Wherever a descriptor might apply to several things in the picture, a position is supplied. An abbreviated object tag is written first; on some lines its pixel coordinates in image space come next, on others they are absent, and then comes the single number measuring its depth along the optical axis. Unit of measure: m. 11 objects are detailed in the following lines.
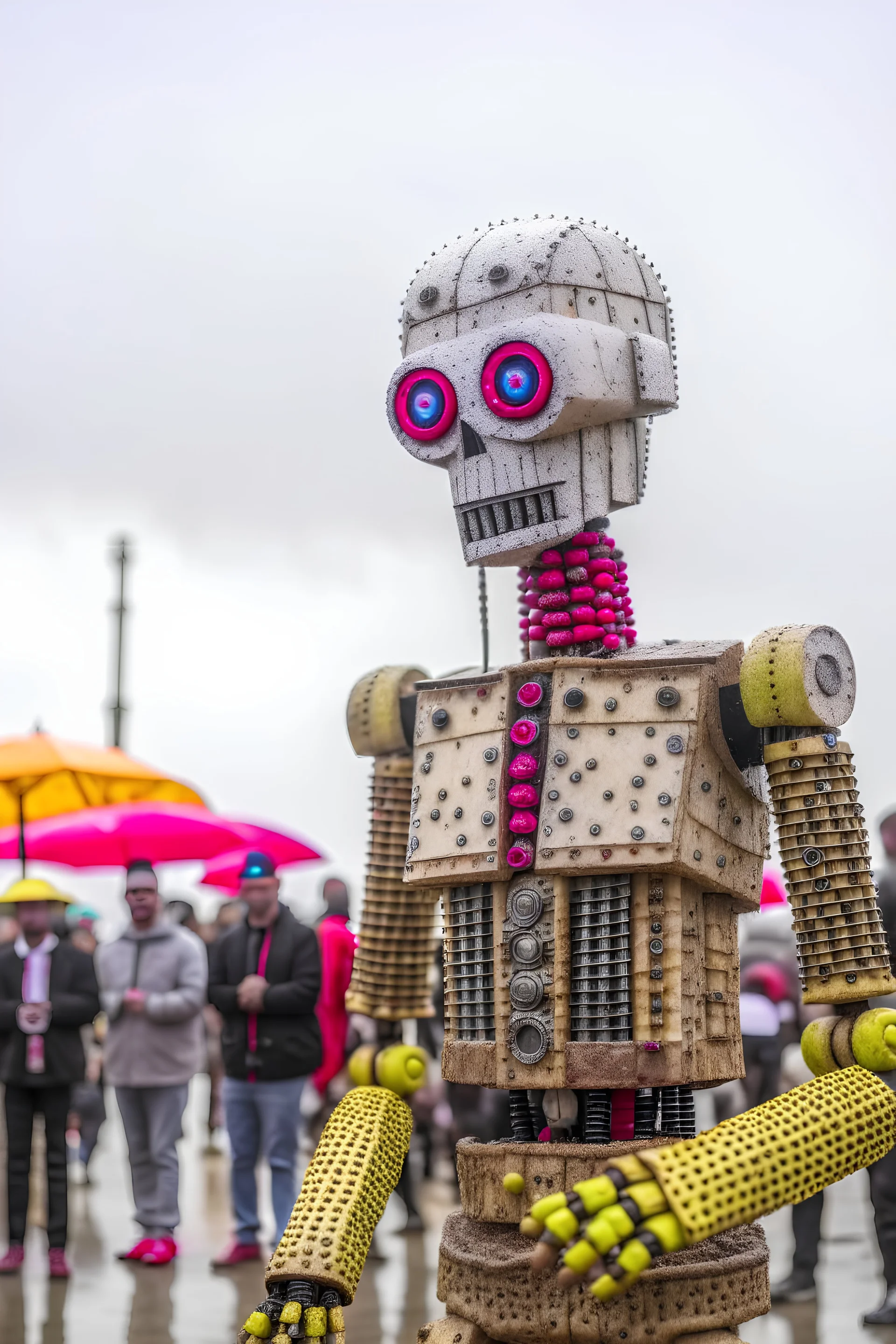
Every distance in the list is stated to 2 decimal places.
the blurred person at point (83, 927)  10.89
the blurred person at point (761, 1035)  7.70
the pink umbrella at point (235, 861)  9.68
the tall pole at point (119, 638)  18.06
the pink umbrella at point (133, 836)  8.84
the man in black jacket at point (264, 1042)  6.96
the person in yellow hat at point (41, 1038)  6.99
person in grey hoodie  7.32
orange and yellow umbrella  7.27
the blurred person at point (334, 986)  7.77
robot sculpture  3.47
